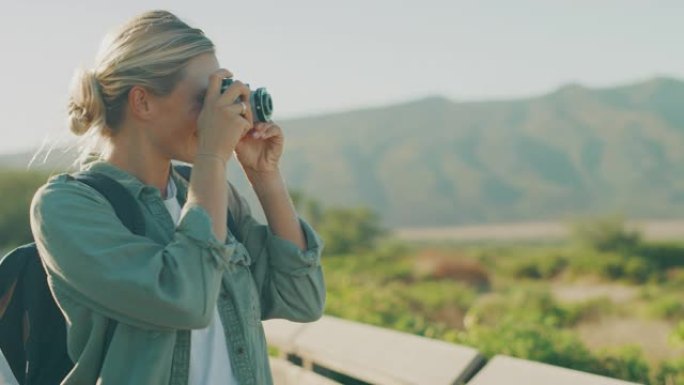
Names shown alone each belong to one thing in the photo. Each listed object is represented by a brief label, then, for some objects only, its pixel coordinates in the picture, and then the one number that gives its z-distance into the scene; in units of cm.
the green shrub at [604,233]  3002
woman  182
